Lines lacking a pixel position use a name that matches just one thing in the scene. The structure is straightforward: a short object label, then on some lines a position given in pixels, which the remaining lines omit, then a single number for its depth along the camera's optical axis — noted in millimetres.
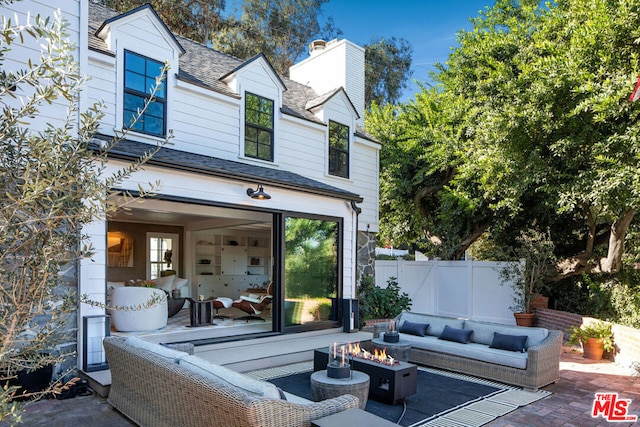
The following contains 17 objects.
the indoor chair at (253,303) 9172
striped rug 4676
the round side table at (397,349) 6332
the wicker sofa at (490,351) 5809
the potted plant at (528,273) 10234
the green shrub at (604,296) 9086
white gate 11258
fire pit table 5086
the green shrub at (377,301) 9875
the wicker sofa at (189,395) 2988
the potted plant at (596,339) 7639
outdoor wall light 7258
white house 6953
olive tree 1837
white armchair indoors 7164
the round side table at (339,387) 4488
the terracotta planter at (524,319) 9977
